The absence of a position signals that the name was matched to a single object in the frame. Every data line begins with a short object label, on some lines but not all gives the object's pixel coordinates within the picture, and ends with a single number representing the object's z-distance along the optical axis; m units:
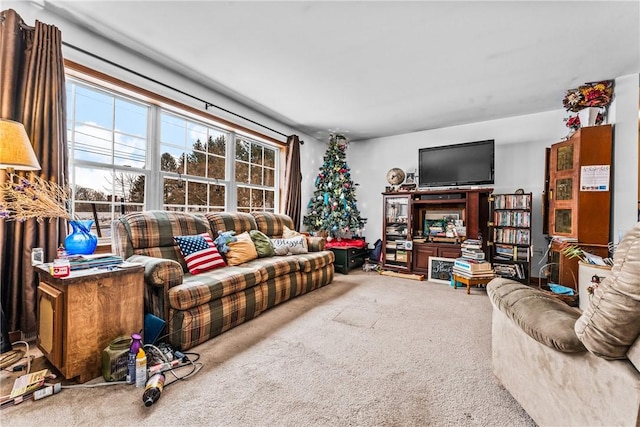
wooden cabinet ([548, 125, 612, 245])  3.00
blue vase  1.76
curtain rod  2.28
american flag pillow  2.43
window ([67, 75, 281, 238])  2.51
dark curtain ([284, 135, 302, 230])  4.59
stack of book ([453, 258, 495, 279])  3.45
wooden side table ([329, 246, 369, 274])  4.42
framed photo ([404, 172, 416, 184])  4.83
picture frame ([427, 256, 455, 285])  3.96
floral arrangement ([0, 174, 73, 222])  1.66
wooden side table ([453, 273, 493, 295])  3.42
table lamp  1.55
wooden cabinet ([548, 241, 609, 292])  3.02
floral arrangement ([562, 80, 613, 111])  3.06
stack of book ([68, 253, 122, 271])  1.65
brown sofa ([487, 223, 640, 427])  0.82
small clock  4.94
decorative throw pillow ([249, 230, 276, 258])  3.12
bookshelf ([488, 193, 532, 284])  3.84
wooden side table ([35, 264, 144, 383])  1.50
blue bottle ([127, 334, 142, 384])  1.53
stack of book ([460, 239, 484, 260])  3.58
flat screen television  4.03
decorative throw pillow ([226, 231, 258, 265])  2.78
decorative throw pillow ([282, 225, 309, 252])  3.72
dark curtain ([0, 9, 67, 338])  1.92
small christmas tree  4.91
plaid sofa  1.89
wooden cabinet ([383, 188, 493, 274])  4.00
